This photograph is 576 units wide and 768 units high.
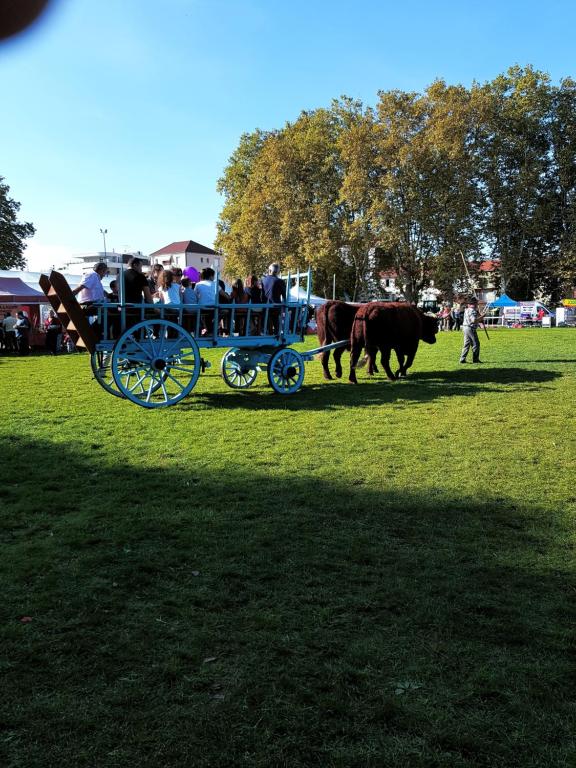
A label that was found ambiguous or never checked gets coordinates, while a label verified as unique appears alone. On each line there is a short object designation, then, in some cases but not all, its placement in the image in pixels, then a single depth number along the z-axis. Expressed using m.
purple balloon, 12.89
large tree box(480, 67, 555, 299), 46.75
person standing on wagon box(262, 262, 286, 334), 12.62
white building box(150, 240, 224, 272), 136.00
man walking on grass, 17.84
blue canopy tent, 52.28
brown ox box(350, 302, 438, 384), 14.31
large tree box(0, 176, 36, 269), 49.38
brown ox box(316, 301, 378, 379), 15.23
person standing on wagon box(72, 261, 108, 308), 10.61
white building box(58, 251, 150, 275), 72.57
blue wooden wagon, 10.60
